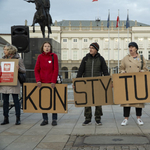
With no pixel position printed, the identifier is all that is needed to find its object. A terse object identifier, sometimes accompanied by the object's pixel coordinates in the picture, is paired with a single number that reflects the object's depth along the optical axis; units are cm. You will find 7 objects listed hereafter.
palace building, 6850
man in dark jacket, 556
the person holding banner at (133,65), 547
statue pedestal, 1415
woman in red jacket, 551
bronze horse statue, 1444
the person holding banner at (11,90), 567
